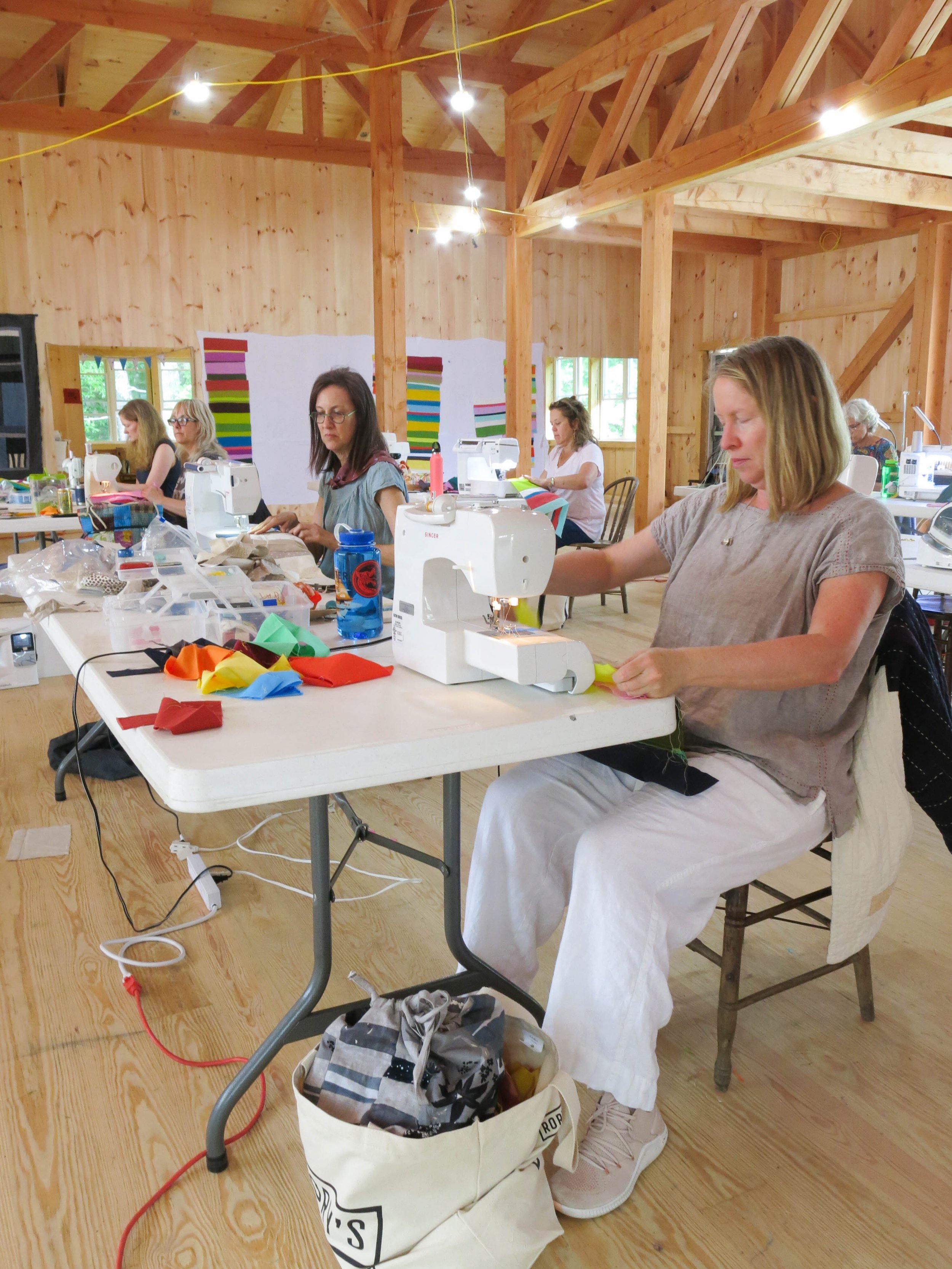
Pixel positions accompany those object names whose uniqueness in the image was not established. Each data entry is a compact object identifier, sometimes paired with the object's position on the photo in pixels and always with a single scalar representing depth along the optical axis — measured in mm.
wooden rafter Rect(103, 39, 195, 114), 7574
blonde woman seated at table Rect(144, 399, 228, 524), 4824
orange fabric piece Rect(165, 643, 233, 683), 1556
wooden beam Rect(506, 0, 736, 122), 5543
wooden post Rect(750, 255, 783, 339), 10367
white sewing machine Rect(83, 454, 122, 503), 4457
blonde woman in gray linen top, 1434
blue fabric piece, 1461
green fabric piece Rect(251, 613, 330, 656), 1674
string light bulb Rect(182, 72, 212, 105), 5273
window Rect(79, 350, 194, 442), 8453
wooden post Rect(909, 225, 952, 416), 8555
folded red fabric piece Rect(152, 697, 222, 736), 1280
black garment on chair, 1608
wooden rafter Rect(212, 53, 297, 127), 7840
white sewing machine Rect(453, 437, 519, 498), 4906
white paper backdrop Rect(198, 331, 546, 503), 8789
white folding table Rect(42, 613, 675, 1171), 1185
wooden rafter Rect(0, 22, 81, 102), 7055
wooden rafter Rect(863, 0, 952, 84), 4270
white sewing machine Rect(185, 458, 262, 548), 2766
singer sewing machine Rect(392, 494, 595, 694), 1410
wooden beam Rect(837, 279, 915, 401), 9070
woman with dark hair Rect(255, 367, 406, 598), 2795
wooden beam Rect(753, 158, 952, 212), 6518
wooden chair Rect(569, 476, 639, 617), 5844
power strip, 2373
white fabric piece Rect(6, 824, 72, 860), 2674
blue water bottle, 1897
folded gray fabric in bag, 1250
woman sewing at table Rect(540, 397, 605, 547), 5840
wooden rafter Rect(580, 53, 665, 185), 6129
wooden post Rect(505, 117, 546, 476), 7539
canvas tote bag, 1201
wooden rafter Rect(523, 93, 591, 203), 7008
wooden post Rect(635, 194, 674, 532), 6371
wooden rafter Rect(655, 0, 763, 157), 5309
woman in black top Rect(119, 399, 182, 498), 5270
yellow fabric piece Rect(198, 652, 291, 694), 1476
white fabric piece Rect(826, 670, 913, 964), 1639
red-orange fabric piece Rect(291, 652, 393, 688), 1544
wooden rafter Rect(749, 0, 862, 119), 4875
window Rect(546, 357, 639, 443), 11539
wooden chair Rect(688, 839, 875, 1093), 1719
